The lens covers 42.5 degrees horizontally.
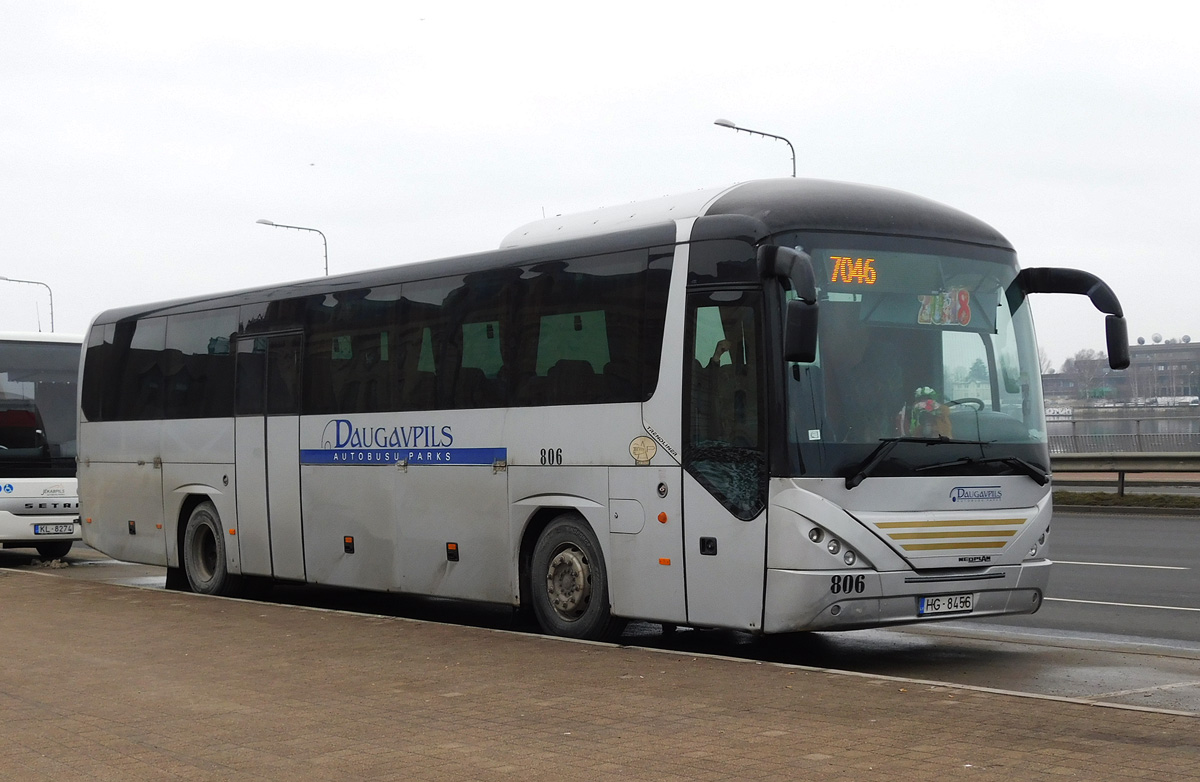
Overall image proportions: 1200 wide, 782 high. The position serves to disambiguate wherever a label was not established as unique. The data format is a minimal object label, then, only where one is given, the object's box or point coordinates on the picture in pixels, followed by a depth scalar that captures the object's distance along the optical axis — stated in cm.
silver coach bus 1044
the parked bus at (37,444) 2183
